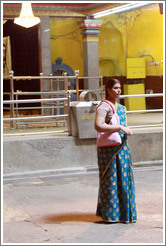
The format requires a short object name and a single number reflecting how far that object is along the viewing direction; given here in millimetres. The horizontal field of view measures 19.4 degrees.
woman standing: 5156
